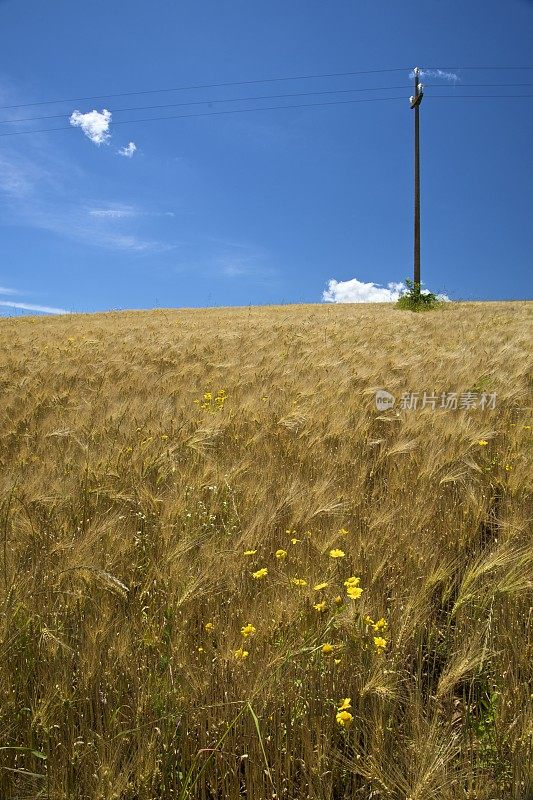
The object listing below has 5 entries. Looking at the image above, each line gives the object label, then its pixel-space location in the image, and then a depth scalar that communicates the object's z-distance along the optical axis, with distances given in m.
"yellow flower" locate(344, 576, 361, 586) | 1.62
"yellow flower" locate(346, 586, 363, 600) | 1.51
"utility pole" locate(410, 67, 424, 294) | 19.56
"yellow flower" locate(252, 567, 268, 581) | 1.72
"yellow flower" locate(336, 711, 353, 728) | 1.21
